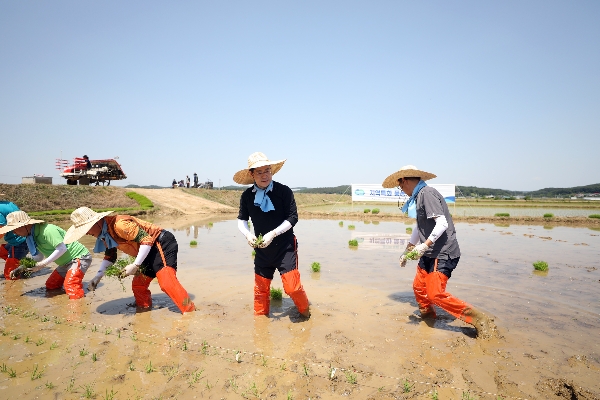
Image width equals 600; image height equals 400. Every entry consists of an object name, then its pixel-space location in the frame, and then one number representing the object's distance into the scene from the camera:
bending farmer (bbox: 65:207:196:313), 4.66
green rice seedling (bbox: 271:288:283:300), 5.77
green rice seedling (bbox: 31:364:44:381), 3.10
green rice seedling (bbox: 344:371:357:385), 3.08
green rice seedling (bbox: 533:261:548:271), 7.72
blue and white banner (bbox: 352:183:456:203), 23.45
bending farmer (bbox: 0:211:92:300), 5.68
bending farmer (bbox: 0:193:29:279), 6.80
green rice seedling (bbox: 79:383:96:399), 2.83
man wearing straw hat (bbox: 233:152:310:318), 4.38
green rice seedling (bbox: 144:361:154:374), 3.23
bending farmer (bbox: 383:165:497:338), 4.13
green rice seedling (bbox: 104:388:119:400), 2.79
